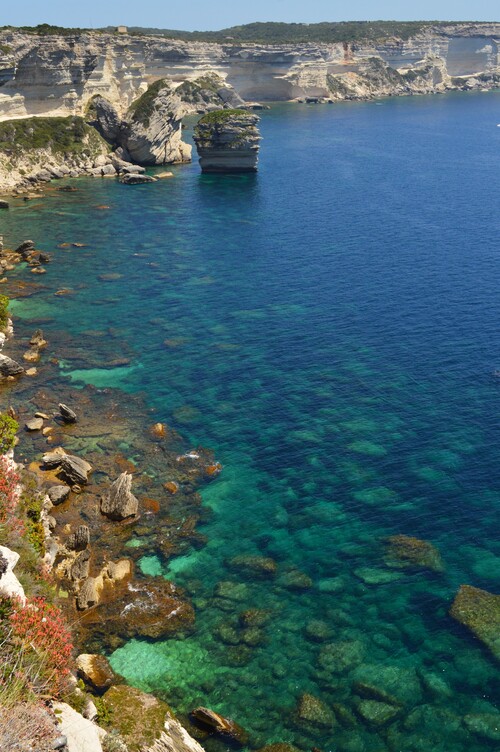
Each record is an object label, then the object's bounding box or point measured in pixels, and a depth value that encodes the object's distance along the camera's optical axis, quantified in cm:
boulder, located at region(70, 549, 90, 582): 3334
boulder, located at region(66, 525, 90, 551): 3503
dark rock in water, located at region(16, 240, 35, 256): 7931
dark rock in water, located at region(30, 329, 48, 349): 5644
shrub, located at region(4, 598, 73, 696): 2120
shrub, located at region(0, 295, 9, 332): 5871
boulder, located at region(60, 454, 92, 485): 4019
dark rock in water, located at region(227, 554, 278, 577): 3416
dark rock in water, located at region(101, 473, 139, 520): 3747
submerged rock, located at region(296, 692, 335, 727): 2686
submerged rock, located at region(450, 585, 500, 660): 3032
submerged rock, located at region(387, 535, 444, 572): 3434
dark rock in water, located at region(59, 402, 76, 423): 4588
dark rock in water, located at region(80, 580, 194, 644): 3105
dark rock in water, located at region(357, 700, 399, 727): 2692
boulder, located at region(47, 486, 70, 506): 3834
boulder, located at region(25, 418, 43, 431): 4509
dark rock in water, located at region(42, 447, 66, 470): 4100
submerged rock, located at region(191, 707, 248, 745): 2625
